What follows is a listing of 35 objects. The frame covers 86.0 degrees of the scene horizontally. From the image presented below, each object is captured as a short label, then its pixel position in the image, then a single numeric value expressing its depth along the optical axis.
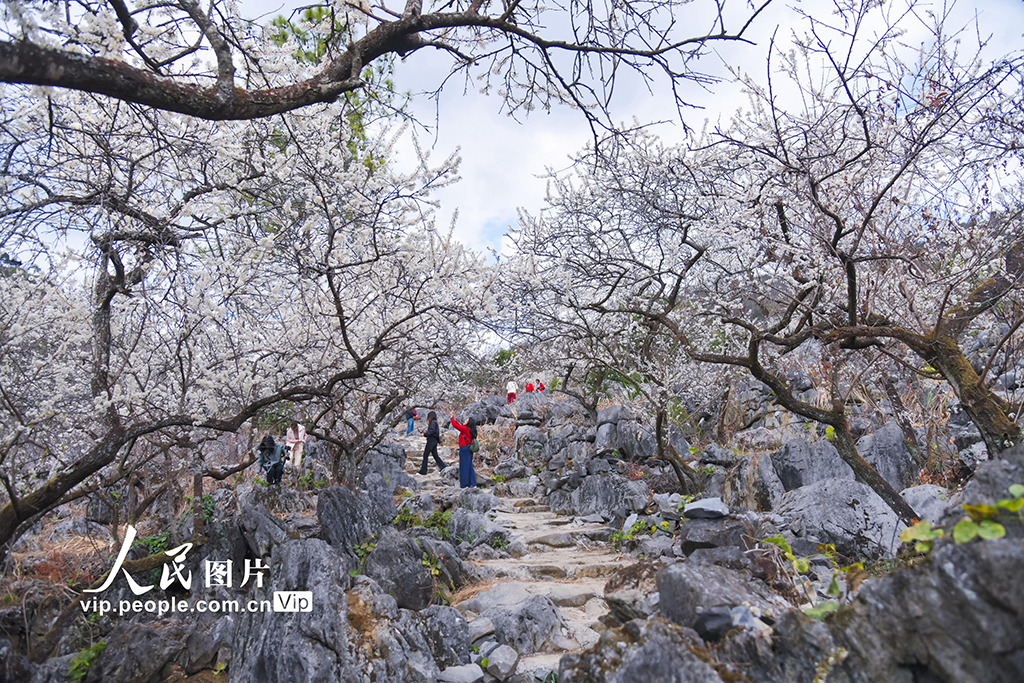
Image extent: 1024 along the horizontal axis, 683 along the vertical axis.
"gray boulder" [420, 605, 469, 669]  5.30
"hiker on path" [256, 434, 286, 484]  10.09
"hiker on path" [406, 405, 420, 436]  20.32
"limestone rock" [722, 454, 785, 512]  7.55
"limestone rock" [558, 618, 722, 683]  2.52
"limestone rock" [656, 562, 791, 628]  2.79
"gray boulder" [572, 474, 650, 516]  9.14
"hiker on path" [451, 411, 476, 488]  11.80
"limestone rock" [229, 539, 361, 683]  4.72
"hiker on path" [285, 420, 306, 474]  11.33
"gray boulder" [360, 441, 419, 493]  12.89
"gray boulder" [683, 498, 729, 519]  5.31
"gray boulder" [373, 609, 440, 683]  4.89
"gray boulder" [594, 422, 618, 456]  11.34
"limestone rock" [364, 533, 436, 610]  6.08
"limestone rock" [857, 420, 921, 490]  7.18
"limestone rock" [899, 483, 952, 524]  5.42
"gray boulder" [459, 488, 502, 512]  10.70
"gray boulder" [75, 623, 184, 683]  5.10
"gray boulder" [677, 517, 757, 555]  4.93
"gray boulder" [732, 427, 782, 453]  9.26
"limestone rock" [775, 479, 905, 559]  4.82
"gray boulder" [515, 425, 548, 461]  14.01
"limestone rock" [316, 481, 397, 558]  7.38
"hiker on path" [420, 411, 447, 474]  13.62
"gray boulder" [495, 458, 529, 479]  13.28
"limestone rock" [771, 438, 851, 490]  7.45
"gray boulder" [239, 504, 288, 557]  6.64
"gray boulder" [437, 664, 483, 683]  4.93
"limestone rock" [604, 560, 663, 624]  3.74
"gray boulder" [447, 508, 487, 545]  9.05
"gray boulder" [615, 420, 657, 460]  10.95
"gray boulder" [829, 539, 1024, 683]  1.65
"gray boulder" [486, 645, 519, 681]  5.05
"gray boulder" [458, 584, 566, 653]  5.45
